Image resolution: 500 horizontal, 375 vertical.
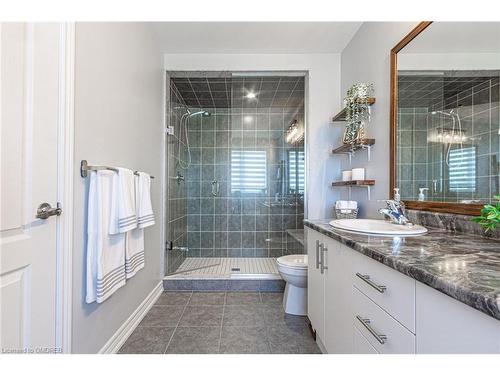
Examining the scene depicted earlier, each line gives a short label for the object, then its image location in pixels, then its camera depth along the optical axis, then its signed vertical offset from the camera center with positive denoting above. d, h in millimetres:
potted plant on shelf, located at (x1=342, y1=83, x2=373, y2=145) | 1985 +684
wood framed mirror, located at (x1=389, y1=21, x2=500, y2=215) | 1101 +405
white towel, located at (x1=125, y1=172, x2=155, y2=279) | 1591 -293
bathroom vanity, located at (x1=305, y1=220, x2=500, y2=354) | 542 -309
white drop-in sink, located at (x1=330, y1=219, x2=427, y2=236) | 1175 -212
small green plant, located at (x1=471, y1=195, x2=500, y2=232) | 841 -94
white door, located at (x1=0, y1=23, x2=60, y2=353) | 879 +25
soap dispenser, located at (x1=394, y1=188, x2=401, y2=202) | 1584 -38
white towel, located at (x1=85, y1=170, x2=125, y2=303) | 1268 -290
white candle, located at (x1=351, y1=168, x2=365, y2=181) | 2064 +137
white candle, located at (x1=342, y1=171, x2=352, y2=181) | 2207 +130
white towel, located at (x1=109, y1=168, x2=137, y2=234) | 1378 -102
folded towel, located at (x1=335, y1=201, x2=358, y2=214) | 2152 -143
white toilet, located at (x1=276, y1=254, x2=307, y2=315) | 1949 -798
